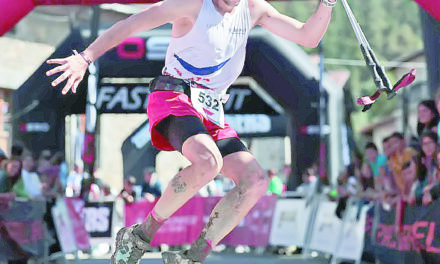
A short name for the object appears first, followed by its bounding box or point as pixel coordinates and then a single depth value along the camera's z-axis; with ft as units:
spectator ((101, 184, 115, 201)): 59.79
